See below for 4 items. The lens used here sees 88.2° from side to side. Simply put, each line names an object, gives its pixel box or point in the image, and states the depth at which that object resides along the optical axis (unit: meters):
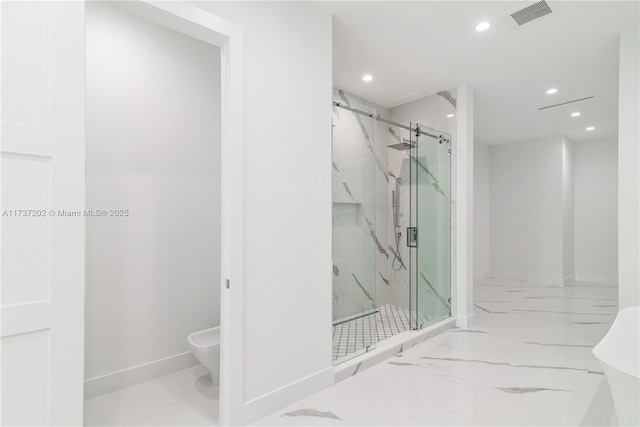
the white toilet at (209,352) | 2.25
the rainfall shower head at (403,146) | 3.69
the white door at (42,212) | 1.22
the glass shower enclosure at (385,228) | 2.89
